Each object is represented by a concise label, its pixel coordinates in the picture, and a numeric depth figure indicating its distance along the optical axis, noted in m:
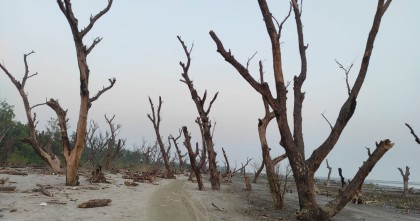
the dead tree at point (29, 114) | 14.34
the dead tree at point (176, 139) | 26.16
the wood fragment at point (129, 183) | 14.03
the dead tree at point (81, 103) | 11.59
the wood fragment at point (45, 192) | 8.28
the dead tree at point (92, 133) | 28.06
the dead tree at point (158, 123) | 23.48
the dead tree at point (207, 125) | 16.31
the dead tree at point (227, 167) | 25.50
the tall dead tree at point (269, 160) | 9.72
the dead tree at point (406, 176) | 23.75
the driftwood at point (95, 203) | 7.11
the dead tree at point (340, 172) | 19.39
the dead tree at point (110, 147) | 23.74
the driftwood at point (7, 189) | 8.51
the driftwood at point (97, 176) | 13.44
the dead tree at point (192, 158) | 14.90
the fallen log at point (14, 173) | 12.94
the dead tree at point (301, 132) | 6.41
